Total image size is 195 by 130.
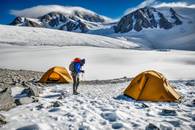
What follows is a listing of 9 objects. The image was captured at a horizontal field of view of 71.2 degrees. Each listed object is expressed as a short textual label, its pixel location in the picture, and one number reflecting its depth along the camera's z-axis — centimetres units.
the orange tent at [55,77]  1039
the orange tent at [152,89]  654
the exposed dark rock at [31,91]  684
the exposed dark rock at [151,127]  418
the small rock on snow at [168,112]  508
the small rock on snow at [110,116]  473
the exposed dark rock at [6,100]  540
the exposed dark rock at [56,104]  563
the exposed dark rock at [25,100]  579
